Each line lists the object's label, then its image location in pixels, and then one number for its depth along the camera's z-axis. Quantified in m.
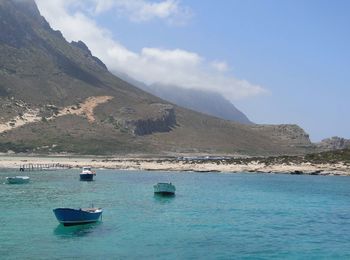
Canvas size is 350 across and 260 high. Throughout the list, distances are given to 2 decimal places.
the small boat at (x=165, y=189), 61.98
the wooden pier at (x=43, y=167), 108.81
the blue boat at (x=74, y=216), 39.53
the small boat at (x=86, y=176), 84.19
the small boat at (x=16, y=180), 76.94
